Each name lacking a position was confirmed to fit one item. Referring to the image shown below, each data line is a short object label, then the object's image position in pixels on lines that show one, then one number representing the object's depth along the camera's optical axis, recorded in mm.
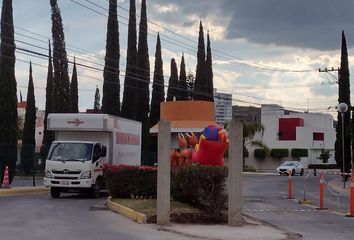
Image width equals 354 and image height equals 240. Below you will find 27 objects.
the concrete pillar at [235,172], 13789
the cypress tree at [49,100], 45875
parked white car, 59553
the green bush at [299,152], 76875
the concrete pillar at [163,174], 13875
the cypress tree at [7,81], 37688
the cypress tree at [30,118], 57438
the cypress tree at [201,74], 58750
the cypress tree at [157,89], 55656
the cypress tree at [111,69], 45969
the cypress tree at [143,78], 50688
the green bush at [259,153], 74875
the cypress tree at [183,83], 62688
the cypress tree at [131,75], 48531
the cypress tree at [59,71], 43469
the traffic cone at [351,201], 17844
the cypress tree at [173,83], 61847
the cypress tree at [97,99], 98488
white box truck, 22125
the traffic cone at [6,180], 25962
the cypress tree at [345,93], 45750
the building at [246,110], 125438
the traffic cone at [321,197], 20728
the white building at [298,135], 77812
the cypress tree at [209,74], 59147
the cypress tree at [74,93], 57944
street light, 32750
